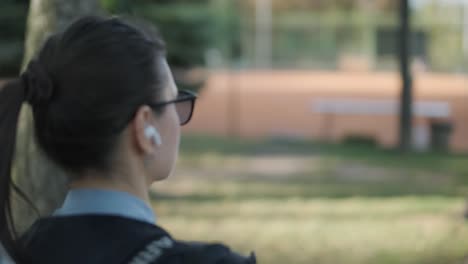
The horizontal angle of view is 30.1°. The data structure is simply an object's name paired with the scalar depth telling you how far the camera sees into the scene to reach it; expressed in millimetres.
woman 1307
